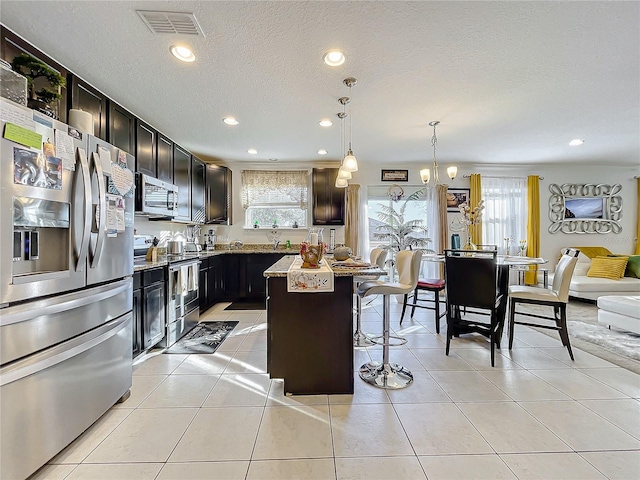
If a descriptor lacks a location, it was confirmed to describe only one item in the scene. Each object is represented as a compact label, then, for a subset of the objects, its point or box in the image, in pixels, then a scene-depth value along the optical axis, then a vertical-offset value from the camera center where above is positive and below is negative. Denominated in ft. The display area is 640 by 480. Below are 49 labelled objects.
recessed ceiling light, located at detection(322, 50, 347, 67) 7.16 +4.68
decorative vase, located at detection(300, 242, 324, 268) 7.37 -0.37
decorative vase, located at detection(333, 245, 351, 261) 9.21 -0.40
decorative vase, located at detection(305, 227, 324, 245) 8.21 +0.07
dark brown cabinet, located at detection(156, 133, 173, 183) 11.79 +3.53
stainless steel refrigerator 4.15 -0.75
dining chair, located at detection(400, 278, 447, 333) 11.49 -1.92
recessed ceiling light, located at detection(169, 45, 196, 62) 7.06 +4.75
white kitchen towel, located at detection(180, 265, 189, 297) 10.59 -1.42
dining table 9.52 -1.35
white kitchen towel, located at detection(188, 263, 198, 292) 11.35 -1.43
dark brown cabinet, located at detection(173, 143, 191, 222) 13.21 +2.98
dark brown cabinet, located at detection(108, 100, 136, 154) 9.13 +3.80
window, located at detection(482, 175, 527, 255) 18.99 +2.00
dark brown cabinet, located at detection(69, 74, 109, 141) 7.81 +4.02
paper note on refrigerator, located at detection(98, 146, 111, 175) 5.87 +1.72
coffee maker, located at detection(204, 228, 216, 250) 17.76 +0.17
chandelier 12.84 +3.13
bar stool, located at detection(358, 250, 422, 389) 7.50 -2.23
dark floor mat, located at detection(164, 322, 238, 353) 9.76 -3.60
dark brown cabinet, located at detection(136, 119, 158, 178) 10.46 +3.54
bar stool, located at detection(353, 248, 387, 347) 9.51 -2.15
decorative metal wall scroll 19.20 +2.22
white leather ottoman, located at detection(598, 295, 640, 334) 10.39 -2.69
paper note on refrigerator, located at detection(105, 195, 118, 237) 5.98 +0.54
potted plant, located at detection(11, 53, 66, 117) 5.20 +3.11
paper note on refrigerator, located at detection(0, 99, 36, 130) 4.06 +1.87
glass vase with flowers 12.04 +1.11
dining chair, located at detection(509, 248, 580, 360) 8.83 -1.70
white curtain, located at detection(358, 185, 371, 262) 18.70 +1.13
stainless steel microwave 10.20 +1.74
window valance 18.42 +3.50
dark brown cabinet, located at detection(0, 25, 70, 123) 6.17 +4.33
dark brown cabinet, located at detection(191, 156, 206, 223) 14.97 +2.77
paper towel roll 5.81 +2.47
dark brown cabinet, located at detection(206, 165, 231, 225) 16.69 +2.83
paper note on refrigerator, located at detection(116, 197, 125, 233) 6.27 +0.59
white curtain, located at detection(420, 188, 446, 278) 18.67 +0.99
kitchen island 6.90 -2.32
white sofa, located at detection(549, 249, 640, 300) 15.08 -2.44
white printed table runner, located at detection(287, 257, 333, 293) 6.42 -0.91
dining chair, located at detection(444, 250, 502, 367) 8.75 -1.43
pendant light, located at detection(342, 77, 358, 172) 8.38 +2.59
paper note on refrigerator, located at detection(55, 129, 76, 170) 4.89 +1.61
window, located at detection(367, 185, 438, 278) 18.97 +2.17
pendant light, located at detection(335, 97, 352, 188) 9.72 +4.74
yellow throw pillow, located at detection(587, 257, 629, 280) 15.84 -1.49
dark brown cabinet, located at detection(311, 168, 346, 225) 17.71 +2.72
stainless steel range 10.03 -2.21
